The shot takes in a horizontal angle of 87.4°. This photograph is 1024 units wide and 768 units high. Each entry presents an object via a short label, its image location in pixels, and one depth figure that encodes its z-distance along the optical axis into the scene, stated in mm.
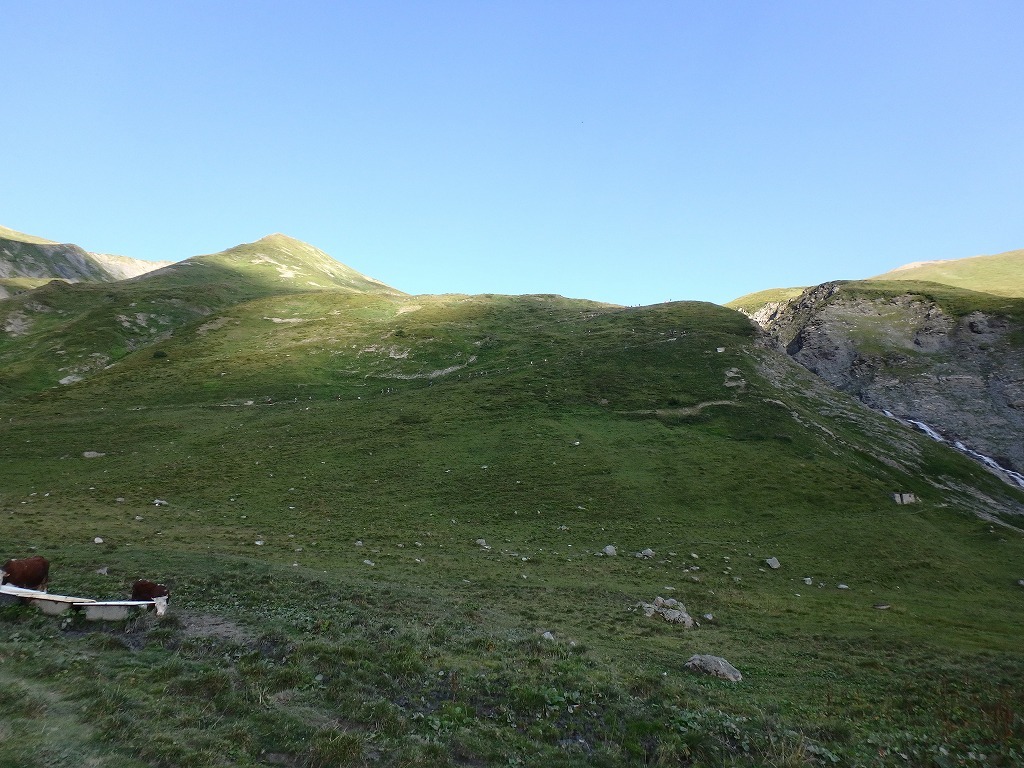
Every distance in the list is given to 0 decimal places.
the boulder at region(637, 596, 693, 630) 25000
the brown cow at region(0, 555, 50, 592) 16594
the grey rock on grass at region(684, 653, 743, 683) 17750
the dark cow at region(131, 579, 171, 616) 17281
